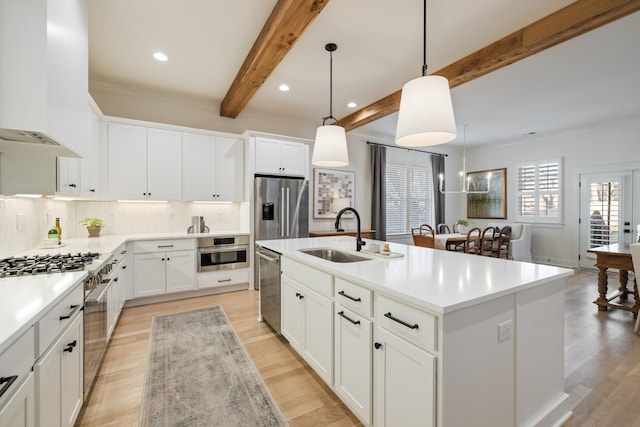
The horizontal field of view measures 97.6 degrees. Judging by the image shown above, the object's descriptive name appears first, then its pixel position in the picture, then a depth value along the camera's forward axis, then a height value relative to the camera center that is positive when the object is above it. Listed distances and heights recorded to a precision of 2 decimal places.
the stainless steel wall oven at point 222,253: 4.05 -0.64
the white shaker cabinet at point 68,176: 2.42 +0.31
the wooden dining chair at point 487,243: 5.05 -0.60
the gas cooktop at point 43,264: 1.66 -0.36
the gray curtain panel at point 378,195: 6.22 +0.36
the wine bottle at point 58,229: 2.90 -0.20
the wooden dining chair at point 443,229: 6.72 -0.44
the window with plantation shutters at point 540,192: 6.27 +0.47
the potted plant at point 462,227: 6.56 -0.42
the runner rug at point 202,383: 1.76 -1.29
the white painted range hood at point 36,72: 1.34 +0.70
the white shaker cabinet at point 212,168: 4.17 +0.66
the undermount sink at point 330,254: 2.55 -0.41
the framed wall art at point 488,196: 7.19 +0.43
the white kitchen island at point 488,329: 1.16 -0.57
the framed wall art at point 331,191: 5.67 +0.41
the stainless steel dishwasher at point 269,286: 2.72 -0.78
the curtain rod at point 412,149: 6.37 +1.54
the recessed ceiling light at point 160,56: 3.15 +1.76
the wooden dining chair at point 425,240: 4.92 -0.53
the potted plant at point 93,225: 3.59 -0.20
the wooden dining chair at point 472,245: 4.91 -0.63
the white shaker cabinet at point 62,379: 1.17 -0.82
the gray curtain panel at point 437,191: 7.33 +0.53
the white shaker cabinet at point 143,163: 3.71 +0.66
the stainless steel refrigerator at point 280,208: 4.39 +0.04
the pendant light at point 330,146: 2.69 +0.62
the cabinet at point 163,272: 3.65 -0.84
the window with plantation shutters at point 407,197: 6.71 +0.36
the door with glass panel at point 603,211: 5.27 +0.02
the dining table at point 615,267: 3.24 -0.75
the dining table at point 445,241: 5.05 -0.54
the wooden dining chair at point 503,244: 5.27 -0.64
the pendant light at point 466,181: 6.86 +0.83
